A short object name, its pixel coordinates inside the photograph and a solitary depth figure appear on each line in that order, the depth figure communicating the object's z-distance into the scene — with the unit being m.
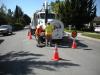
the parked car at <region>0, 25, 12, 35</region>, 14.80
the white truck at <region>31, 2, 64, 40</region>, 8.43
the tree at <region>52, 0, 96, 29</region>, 22.77
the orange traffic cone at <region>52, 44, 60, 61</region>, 4.99
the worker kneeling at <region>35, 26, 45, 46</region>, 7.88
